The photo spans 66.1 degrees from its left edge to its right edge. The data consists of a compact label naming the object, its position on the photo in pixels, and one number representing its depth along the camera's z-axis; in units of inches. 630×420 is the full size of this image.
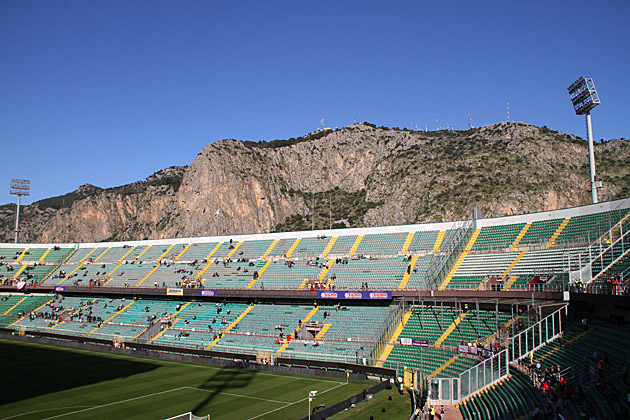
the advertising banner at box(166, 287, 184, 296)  1942.7
